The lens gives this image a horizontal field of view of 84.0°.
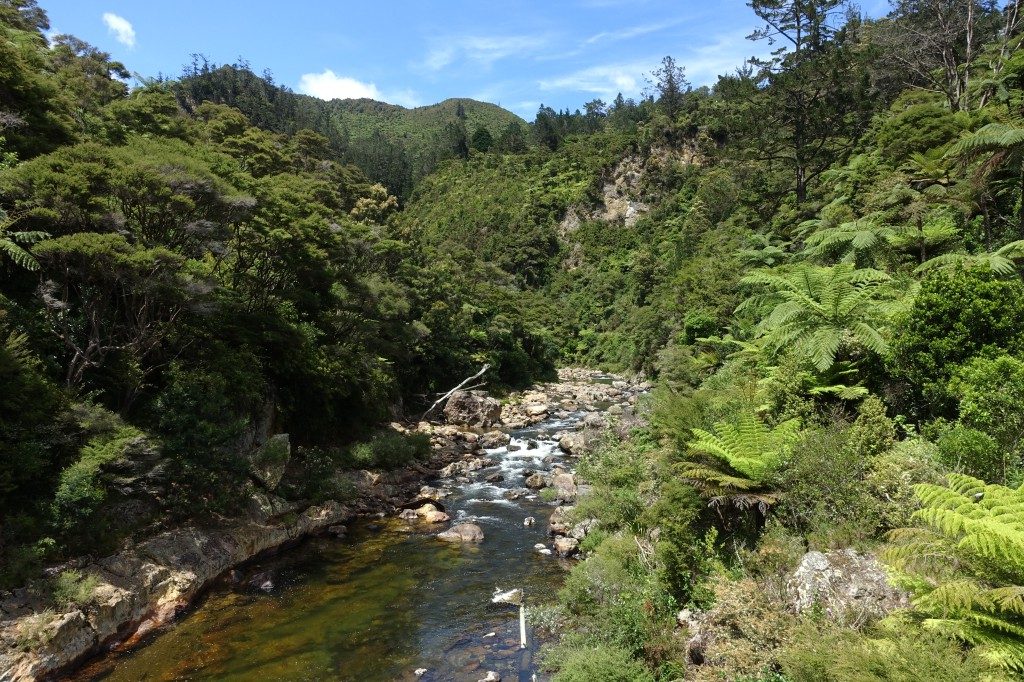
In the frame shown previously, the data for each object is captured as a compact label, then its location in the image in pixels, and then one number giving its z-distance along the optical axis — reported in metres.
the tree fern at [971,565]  4.21
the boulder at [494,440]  26.48
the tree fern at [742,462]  7.73
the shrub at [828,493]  6.64
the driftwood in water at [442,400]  29.44
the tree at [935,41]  22.53
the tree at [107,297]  12.09
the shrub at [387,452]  20.53
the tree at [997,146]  10.54
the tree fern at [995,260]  9.80
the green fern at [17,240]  10.53
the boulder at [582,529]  13.97
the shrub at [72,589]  9.74
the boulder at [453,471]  21.84
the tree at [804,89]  25.61
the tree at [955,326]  7.66
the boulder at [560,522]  15.18
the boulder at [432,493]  18.92
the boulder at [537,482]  20.03
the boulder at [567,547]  14.08
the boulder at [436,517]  17.00
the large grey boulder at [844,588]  5.64
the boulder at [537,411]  33.53
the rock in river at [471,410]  30.38
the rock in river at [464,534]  15.50
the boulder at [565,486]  18.04
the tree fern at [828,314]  9.64
